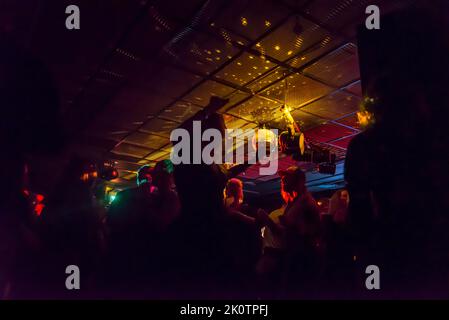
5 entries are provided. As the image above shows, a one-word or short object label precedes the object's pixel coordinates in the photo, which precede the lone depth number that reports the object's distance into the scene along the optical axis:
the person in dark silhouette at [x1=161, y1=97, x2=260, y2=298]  1.71
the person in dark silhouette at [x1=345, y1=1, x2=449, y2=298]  1.26
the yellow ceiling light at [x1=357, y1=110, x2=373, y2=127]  1.51
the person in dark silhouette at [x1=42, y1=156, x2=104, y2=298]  1.59
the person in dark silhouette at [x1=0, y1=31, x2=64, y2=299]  1.27
